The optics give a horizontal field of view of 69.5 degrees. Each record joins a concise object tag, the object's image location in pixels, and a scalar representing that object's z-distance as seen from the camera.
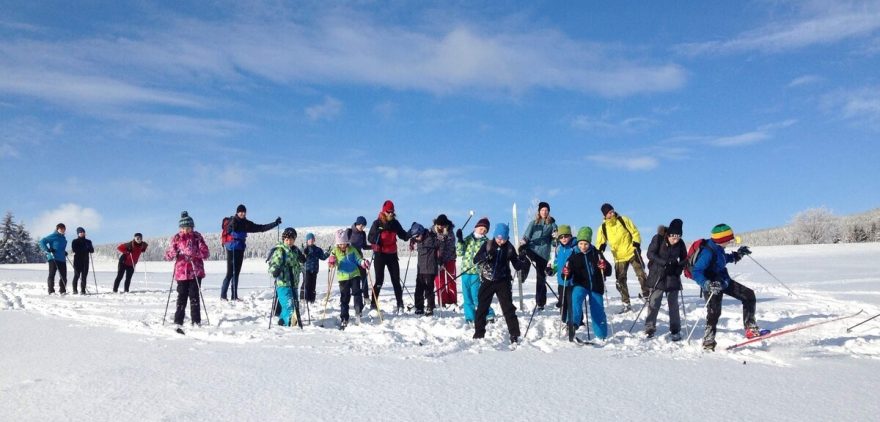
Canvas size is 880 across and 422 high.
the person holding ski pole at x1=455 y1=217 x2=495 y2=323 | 9.36
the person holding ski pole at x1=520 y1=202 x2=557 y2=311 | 10.91
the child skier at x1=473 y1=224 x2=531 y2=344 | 8.09
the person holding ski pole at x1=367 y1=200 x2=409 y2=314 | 10.98
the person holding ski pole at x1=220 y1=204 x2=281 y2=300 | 12.42
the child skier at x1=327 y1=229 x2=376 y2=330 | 9.47
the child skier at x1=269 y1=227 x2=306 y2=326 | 9.30
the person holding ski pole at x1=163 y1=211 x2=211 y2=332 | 9.38
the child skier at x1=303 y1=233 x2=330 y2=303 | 10.60
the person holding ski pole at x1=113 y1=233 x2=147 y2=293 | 16.19
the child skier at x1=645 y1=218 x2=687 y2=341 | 8.70
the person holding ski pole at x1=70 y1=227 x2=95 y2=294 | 15.78
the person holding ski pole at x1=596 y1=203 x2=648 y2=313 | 10.87
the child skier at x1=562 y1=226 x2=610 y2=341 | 8.50
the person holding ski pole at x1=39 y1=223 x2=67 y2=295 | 15.43
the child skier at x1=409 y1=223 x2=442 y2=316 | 10.60
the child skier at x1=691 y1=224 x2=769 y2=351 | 7.87
